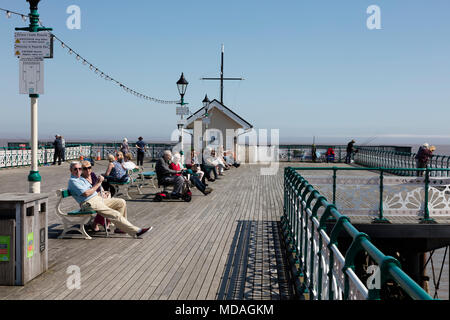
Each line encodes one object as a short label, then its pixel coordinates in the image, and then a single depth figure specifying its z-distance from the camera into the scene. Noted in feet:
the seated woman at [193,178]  41.09
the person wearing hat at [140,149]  86.36
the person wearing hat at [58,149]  83.60
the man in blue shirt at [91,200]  24.07
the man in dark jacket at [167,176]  40.12
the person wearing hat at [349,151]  104.94
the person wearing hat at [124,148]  77.11
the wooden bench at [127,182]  36.65
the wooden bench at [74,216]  24.38
